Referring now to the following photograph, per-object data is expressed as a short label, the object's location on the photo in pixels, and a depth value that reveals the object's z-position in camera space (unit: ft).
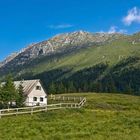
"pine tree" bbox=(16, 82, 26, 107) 158.84
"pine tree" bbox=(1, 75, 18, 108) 156.92
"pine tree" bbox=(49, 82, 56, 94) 300.70
